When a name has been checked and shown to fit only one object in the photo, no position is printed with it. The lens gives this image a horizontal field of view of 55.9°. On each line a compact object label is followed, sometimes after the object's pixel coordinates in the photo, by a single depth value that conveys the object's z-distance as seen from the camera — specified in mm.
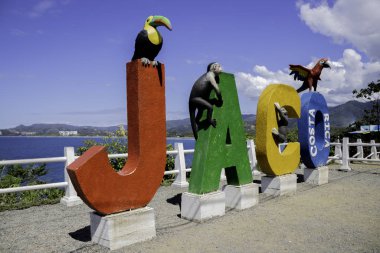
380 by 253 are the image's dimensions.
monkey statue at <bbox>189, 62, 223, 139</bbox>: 6777
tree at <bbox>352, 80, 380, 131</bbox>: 26406
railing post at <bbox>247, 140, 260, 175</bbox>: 12102
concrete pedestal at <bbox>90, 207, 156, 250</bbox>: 5035
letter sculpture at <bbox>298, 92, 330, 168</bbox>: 10039
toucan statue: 5429
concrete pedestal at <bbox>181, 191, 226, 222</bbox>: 6484
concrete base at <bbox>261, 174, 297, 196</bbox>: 8805
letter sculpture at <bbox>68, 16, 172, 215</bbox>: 5059
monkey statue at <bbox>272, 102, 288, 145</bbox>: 8680
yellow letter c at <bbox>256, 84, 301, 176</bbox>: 8469
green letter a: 6730
